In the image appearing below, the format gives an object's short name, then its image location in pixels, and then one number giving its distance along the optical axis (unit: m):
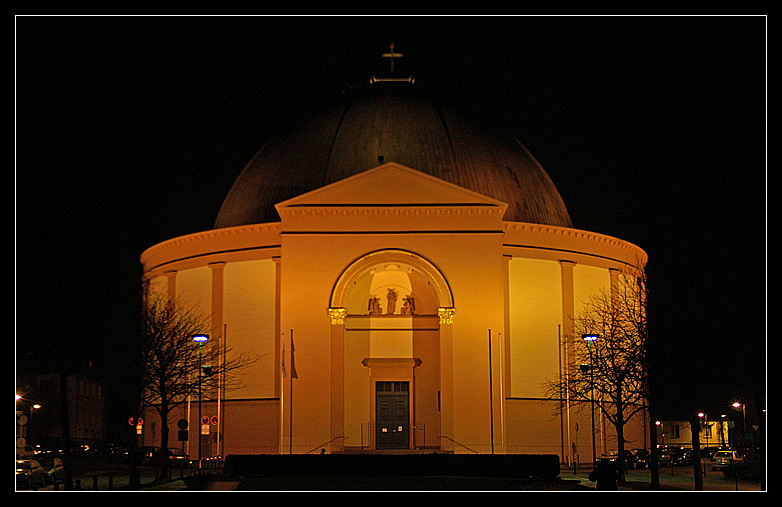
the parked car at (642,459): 51.75
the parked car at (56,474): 38.19
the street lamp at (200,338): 44.97
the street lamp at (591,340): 43.74
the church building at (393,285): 50.47
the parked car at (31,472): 35.47
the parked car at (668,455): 53.41
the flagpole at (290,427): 49.08
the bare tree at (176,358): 43.47
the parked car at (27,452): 36.75
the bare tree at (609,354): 40.66
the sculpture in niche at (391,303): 55.06
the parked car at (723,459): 44.95
